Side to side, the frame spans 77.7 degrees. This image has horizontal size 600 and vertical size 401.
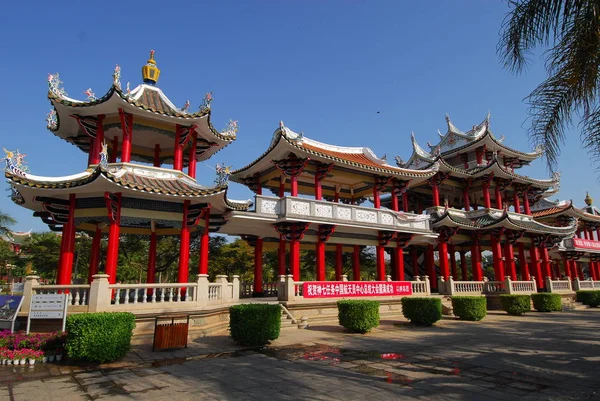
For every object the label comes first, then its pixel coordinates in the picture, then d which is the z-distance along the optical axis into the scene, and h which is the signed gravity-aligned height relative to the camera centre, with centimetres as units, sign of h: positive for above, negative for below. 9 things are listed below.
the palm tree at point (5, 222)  2389 +388
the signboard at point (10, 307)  964 -62
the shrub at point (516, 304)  1975 -141
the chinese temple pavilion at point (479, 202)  2498 +584
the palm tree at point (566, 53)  625 +384
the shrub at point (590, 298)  2605 -151
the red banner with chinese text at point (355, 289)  1637 -45
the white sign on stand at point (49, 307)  934 -60
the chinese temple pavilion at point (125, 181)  1232 +335
